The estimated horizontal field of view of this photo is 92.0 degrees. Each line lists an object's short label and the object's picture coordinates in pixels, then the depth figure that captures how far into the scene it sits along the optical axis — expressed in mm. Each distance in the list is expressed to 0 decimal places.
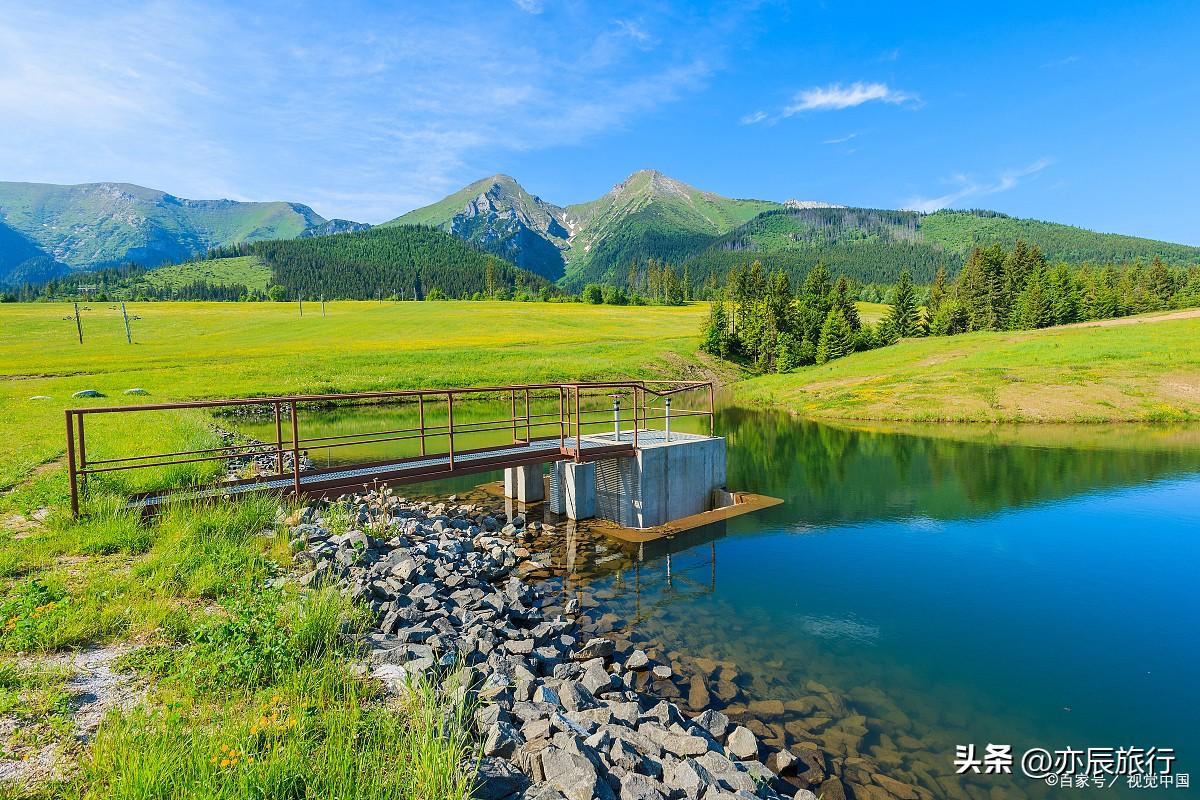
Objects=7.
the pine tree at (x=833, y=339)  78750
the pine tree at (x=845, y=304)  86375
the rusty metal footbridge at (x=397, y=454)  12016
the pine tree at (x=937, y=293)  98062
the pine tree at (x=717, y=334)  80062
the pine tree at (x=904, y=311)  89812
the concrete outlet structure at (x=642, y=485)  18656
